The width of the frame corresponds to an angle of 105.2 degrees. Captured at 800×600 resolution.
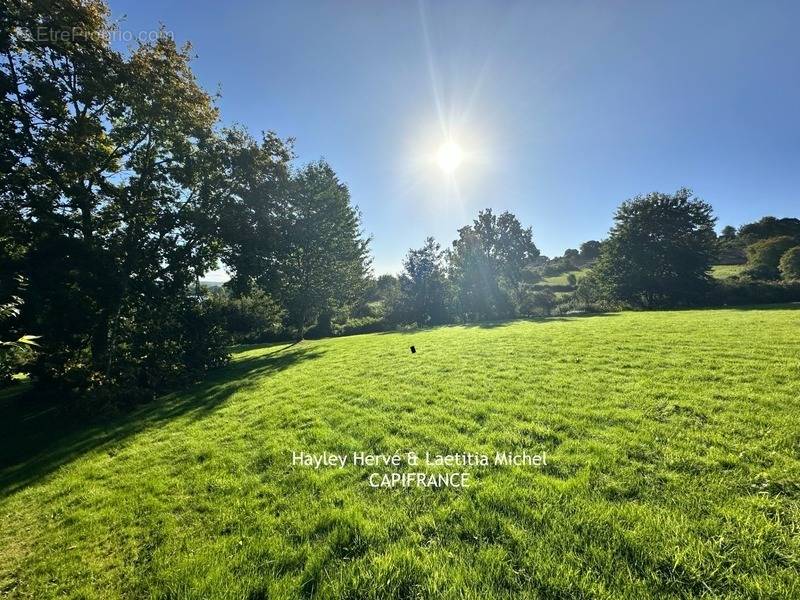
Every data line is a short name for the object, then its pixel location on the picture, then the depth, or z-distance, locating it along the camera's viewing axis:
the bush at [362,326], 38.34
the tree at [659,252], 37.94
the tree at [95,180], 13.14
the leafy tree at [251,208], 19.58
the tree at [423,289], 40.53
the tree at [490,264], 39.84
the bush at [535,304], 39.69
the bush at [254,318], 36.78
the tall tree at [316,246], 29.05
